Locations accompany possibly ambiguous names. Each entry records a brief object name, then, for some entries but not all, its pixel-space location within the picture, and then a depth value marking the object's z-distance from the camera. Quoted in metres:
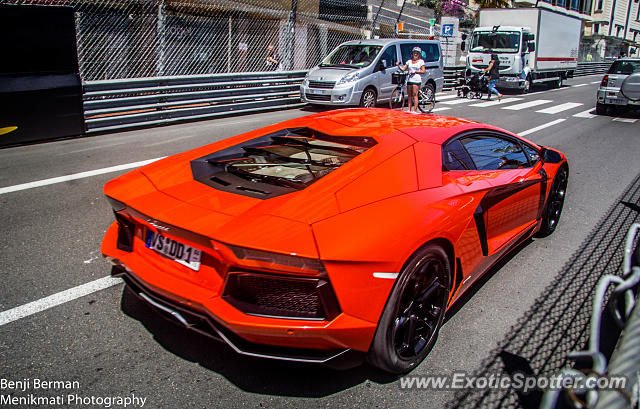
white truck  20.39
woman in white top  13.41
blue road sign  21.47
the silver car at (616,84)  14.35
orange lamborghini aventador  2.24
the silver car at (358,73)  12.85
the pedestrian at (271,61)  14.35
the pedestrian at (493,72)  17.25
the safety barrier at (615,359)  1.39
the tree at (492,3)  42.34
